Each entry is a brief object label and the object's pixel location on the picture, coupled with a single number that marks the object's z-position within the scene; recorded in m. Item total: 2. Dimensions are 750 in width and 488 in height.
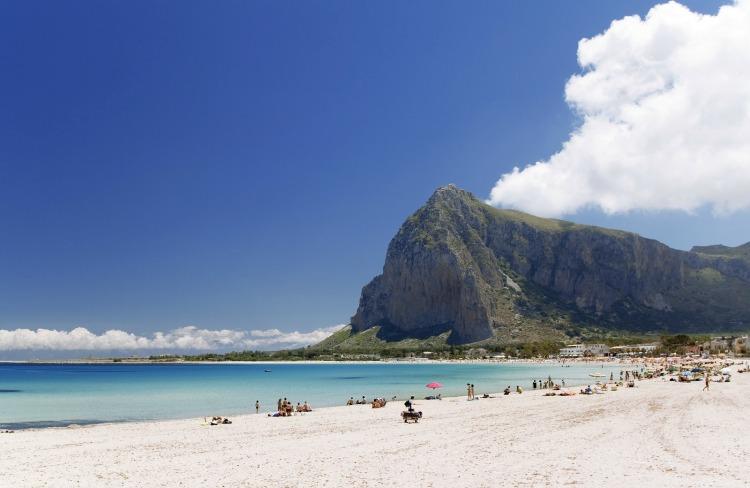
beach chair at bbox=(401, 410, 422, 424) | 29.61
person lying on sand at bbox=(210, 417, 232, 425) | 31.76
